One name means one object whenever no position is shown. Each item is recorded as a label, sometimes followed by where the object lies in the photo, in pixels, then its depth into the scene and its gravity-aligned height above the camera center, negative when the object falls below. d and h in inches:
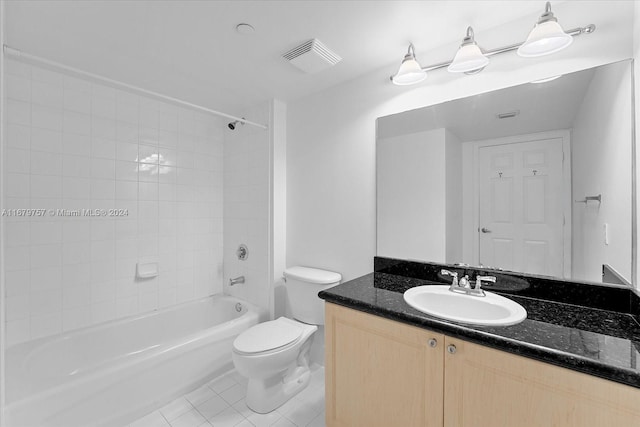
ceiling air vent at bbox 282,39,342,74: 62.4 +37.3
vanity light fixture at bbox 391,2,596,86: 44.9 +30.3
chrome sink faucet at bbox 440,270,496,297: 52.9 -13.9
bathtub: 54.6 -37.4
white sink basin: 44.3 -16.0
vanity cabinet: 32.0 -23.8
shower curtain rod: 47.1 +28.1
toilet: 66.1 -32.4
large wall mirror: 46.3 +7.4
